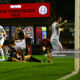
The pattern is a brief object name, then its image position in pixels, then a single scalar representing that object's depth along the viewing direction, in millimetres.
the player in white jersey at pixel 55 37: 14972
